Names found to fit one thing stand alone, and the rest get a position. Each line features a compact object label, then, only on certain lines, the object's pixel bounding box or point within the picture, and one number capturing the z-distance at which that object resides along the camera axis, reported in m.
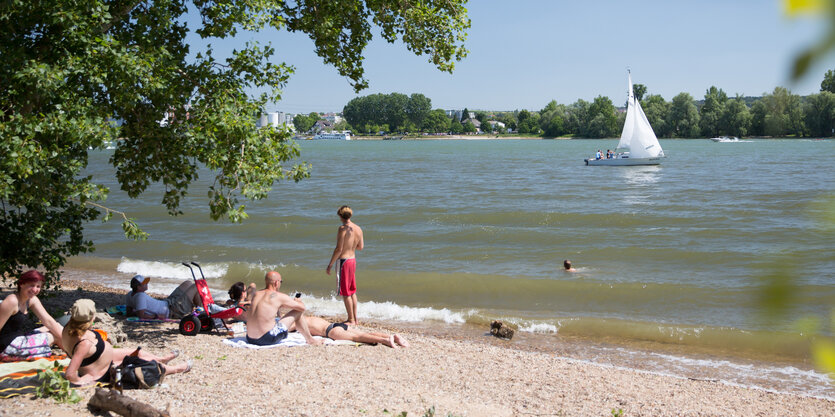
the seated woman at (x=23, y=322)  7.44
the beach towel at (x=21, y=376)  6.43
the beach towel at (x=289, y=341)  9.18
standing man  10.35
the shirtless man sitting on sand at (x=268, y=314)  9.13
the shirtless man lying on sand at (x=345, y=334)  9.77
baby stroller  9.57
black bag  6.89
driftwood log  5.91
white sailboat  64.88
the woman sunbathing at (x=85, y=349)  6.77
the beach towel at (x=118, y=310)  10.70
